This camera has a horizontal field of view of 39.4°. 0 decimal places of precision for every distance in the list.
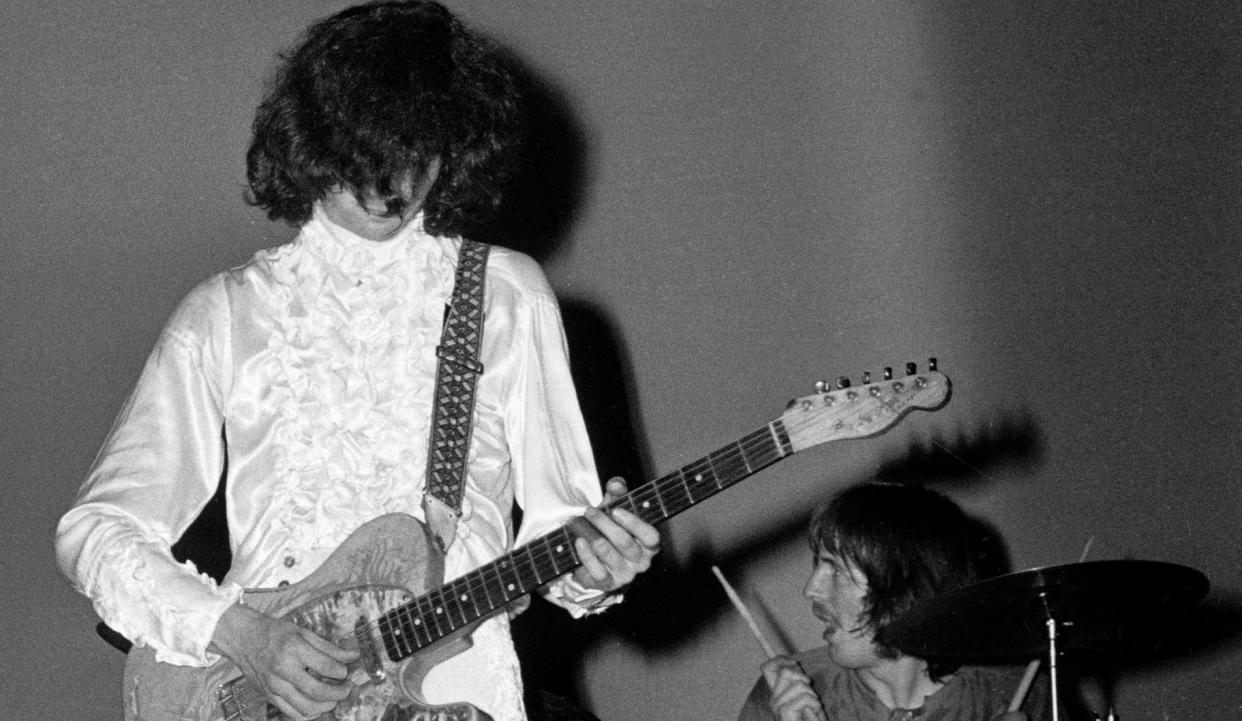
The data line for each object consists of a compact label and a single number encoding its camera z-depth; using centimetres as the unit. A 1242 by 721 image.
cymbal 266
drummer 314
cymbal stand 277
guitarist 241
